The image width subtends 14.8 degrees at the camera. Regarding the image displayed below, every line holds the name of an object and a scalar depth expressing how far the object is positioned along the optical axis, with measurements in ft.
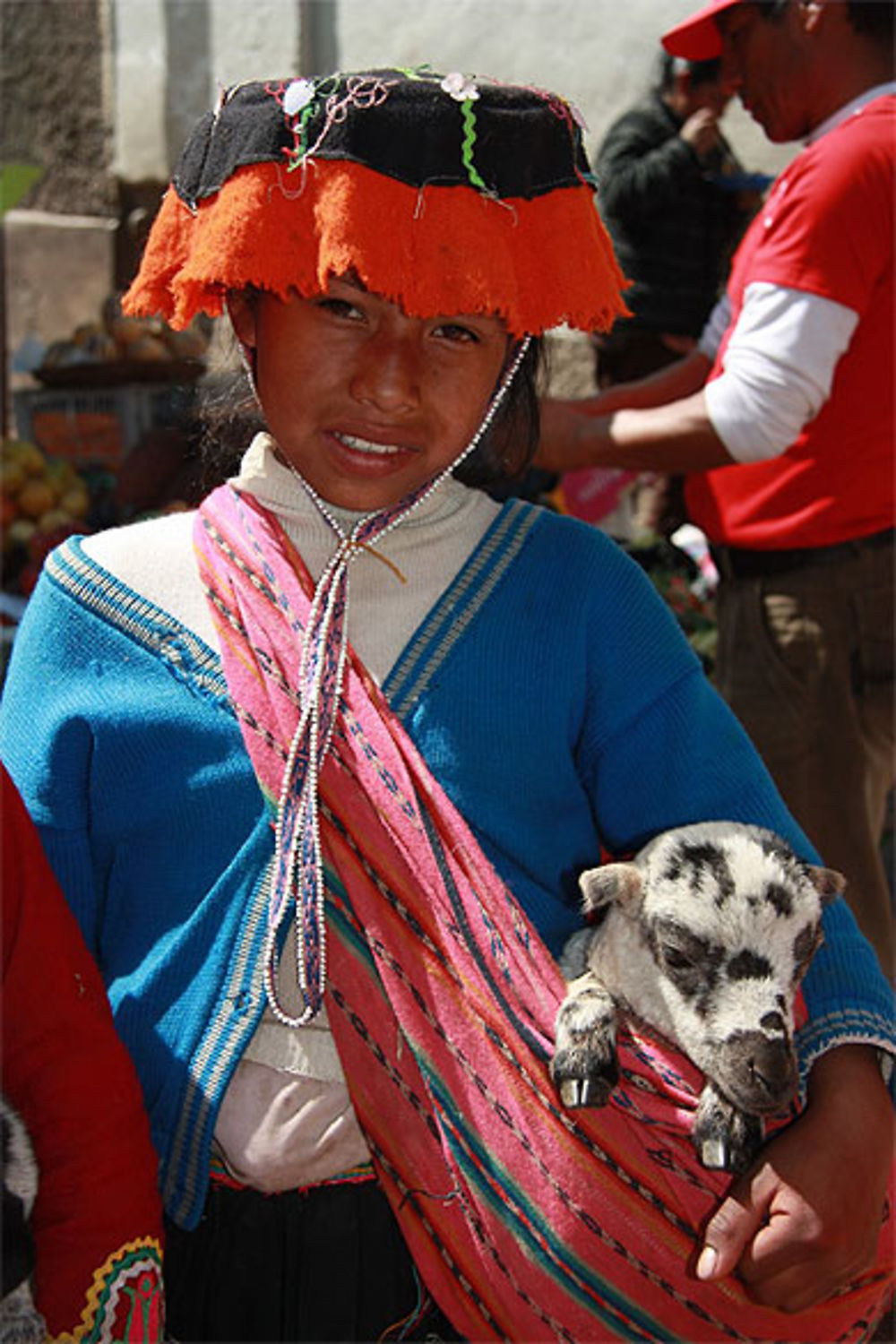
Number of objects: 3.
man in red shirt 7.31
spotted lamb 5.23
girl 5.27
